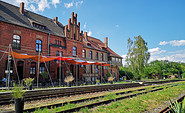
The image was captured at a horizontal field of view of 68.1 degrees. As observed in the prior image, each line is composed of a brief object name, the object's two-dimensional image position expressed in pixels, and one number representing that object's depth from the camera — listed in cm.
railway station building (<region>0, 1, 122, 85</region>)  1817
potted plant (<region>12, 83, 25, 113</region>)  574
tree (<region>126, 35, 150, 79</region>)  3762
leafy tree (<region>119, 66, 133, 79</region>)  3859
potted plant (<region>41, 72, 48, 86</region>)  1909
